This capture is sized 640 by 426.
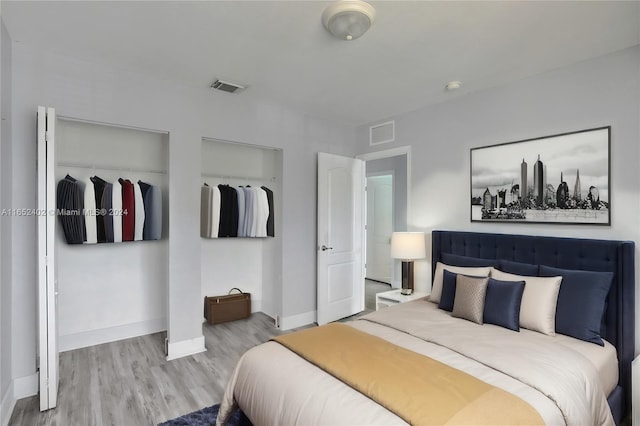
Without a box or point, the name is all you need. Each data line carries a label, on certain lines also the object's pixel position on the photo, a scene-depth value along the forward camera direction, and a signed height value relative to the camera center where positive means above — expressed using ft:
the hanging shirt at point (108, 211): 10.48 +0.04
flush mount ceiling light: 6.24 +3.83
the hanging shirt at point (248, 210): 12.92 +0.09
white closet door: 7.25 -0.98
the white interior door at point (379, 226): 20.75 -0.88
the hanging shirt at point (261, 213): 13.08 -0.02
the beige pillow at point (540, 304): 7.41 -2.10
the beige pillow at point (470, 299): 7.97 -2.12
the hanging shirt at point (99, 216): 10.40 -0.12
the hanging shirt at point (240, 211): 12.73 +0.03
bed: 4.78 -2.66
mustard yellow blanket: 4.33 -2.58
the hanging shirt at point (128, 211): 10.79 +0.04
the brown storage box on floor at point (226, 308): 13.05 -3.82
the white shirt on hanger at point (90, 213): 10.18 -0.02
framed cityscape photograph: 8.18 +0.91
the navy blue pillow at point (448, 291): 8.85 -2.14
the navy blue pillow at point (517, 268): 8.55 -1.48
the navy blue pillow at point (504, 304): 7.58 -2.13
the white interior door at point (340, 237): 13.14 -1.03
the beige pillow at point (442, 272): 9.06 -1.69
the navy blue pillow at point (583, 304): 7.16 -2.03
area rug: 6.98 -4.44
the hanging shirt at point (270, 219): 13.32 -0.27
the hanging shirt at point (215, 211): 12.20 +0.05
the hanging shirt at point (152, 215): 11.21 -0.09
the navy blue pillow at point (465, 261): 9.59 -1.45
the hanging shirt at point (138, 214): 10.96 -0.05
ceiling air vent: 10.10 +3.96
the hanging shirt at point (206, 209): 12.35 +0.12
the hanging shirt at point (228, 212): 12.47 +0.01
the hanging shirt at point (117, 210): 10.61 +0.07
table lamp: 11.29 -1.15
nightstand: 11.21 -2.94
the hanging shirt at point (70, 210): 9.80 +0.07
